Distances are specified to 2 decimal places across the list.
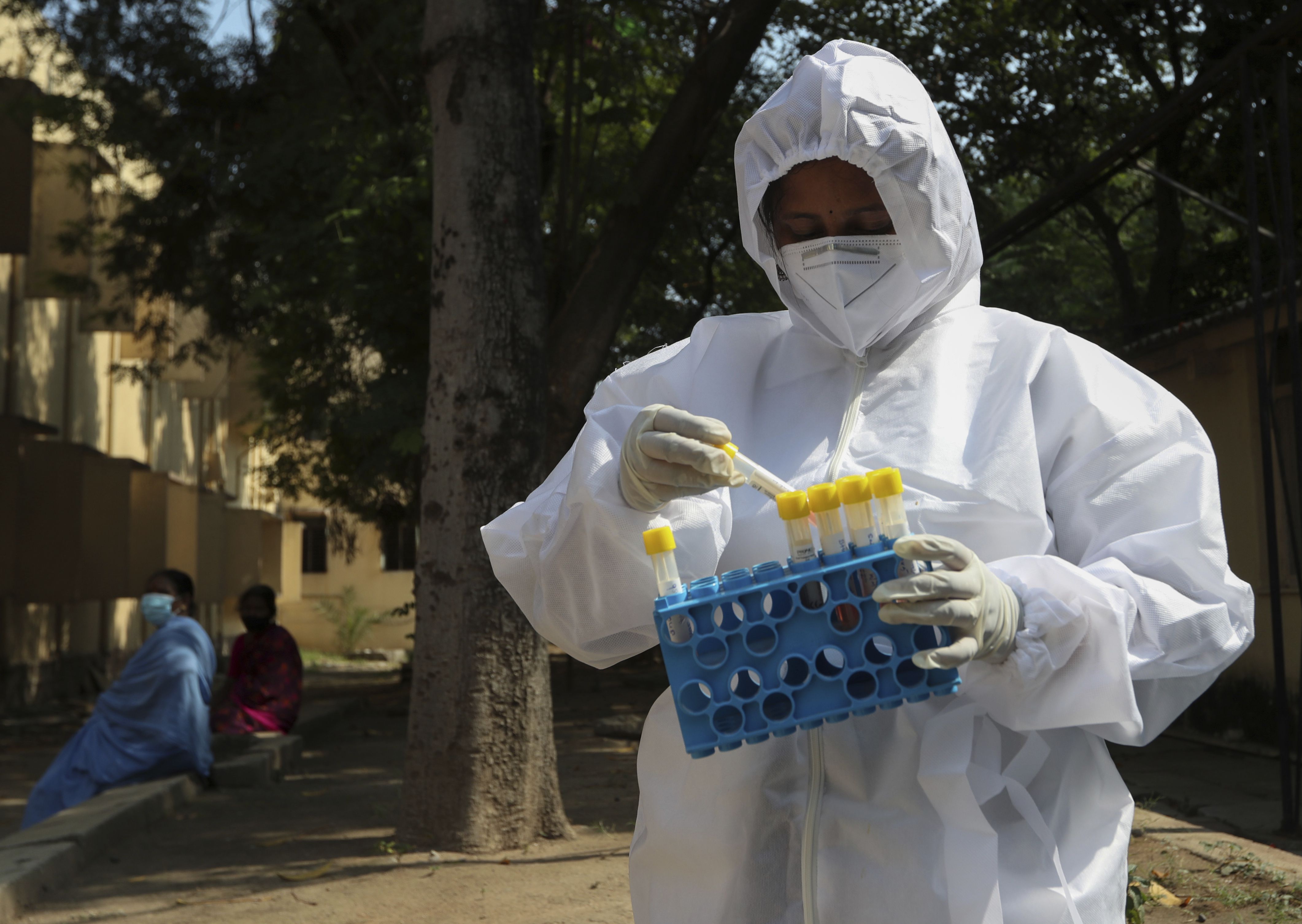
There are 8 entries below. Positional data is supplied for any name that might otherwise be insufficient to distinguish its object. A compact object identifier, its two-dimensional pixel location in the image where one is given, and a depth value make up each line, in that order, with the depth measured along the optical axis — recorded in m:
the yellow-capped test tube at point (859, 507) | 1.48
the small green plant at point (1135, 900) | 3.47
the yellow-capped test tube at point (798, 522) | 1.52
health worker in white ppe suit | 1.56
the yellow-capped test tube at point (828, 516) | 1.50
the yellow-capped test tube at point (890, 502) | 1.49
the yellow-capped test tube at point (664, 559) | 1.56
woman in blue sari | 7.21
